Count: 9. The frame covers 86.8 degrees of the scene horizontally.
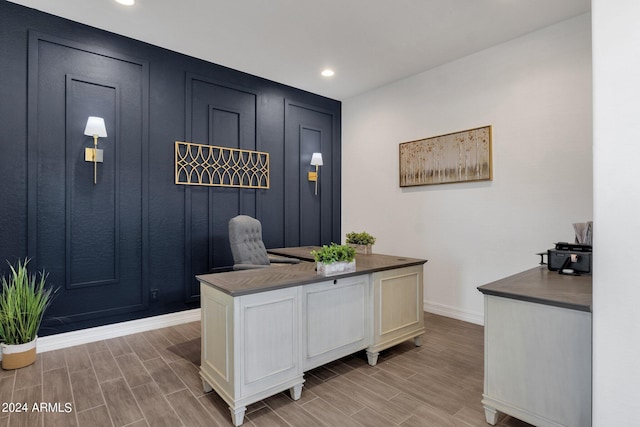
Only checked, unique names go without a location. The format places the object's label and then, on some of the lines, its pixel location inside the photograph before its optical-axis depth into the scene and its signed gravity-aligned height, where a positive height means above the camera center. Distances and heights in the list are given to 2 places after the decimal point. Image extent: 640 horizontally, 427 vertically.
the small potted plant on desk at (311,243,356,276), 2.53 -0.36
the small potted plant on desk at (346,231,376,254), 3.52 -0.30
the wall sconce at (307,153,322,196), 5.05 +0.75
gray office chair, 3.39 -0.34
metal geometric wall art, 3.90 +0.58
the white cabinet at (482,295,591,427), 1.65 -0.79
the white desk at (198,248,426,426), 2.03 -0.77
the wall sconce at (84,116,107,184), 3.18 +0.74
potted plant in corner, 2.65 -0.87
